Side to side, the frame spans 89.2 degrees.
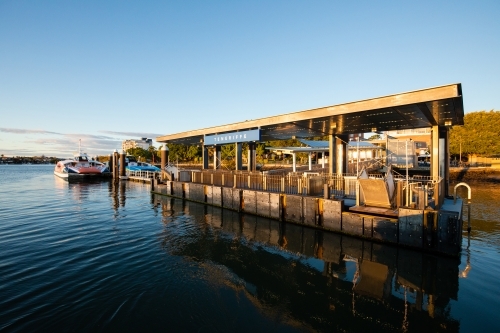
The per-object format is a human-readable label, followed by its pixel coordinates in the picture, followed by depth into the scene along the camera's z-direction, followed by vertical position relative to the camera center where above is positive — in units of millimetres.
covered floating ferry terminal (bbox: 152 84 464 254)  10648 -1384
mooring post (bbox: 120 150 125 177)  44906 +176
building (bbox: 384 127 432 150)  54888 +6754
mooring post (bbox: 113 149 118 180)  45625 +186
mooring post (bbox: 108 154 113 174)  53756 +9
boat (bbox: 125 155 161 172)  55453 -589
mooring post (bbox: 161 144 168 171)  32406 +1267
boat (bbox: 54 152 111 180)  45562 -684
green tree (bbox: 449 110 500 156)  54625 +6276
